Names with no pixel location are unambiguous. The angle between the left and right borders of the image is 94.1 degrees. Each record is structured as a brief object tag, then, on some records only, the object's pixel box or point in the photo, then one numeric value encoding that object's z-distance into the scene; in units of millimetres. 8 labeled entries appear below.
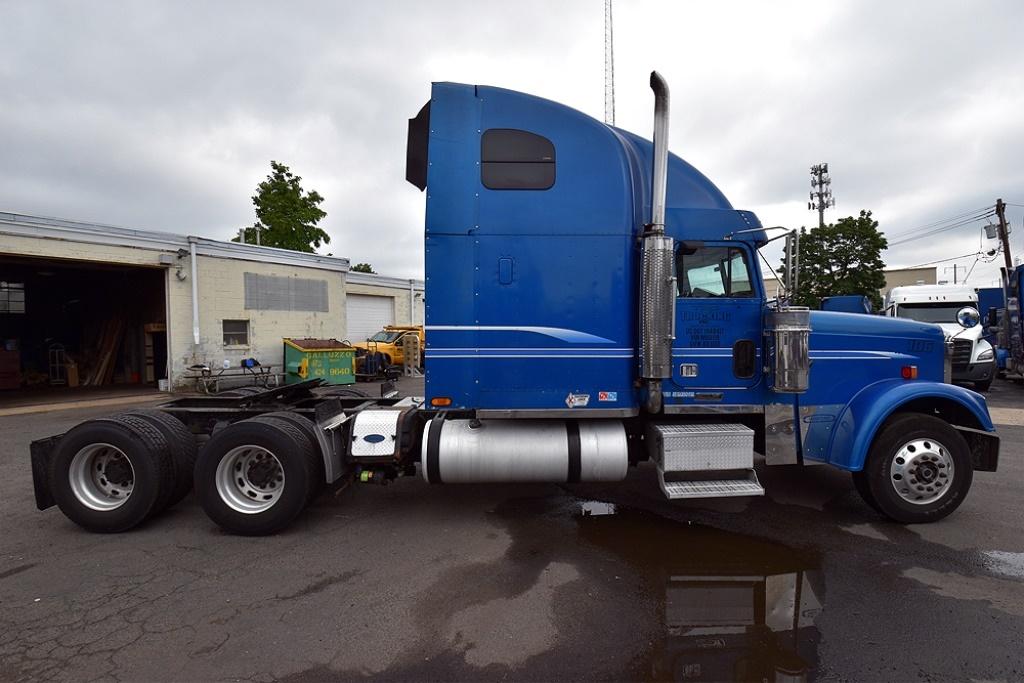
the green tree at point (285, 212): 23781
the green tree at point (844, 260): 25094
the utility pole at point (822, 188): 35584
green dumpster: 15086
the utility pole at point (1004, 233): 21047
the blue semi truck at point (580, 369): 4195
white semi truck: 11758
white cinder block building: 13016
